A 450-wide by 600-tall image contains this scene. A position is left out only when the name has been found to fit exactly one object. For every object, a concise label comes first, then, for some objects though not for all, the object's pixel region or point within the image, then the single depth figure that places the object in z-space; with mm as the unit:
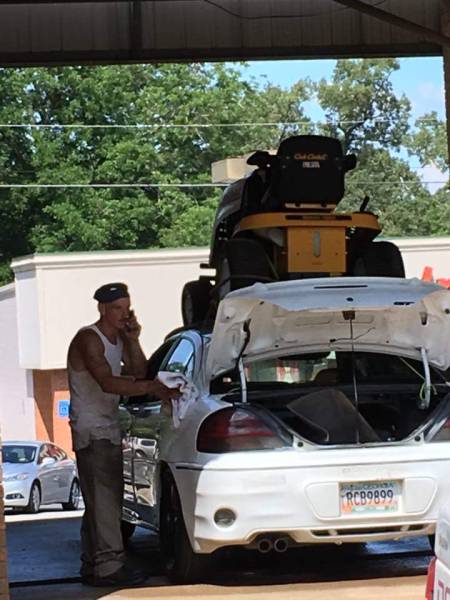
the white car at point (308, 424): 7078
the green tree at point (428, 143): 51500
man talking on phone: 8078
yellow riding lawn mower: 11117
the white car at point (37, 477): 21219
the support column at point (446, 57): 12533
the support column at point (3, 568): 6312
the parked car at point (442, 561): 3869
